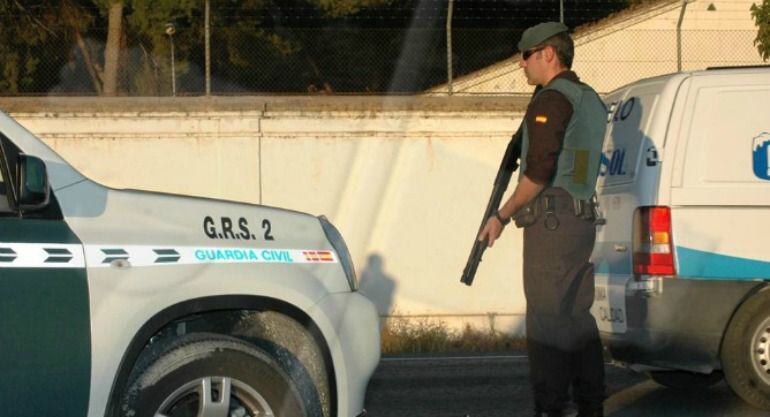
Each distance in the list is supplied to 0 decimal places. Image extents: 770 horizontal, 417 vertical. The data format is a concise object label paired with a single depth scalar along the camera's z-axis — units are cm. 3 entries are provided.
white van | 1462
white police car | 910
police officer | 1200
